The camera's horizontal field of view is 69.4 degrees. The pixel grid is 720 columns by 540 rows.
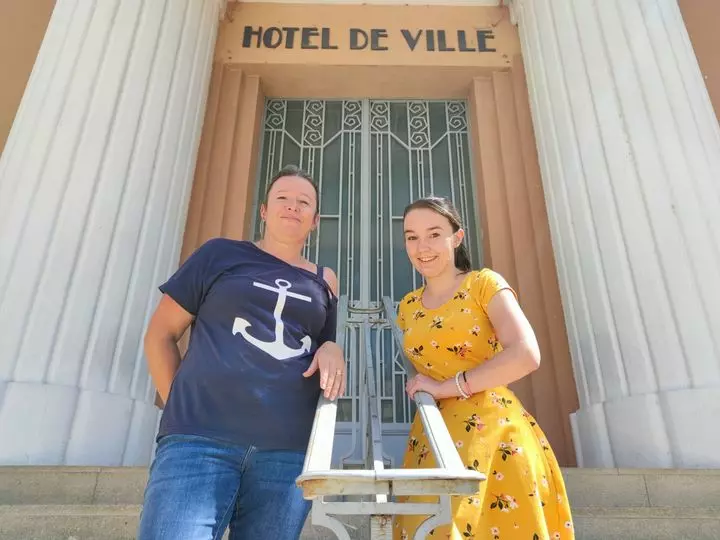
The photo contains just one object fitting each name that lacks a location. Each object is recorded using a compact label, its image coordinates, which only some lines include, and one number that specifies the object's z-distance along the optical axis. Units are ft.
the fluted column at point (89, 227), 9.06
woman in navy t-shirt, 3.63
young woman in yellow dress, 4.33
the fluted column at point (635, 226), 9.20
